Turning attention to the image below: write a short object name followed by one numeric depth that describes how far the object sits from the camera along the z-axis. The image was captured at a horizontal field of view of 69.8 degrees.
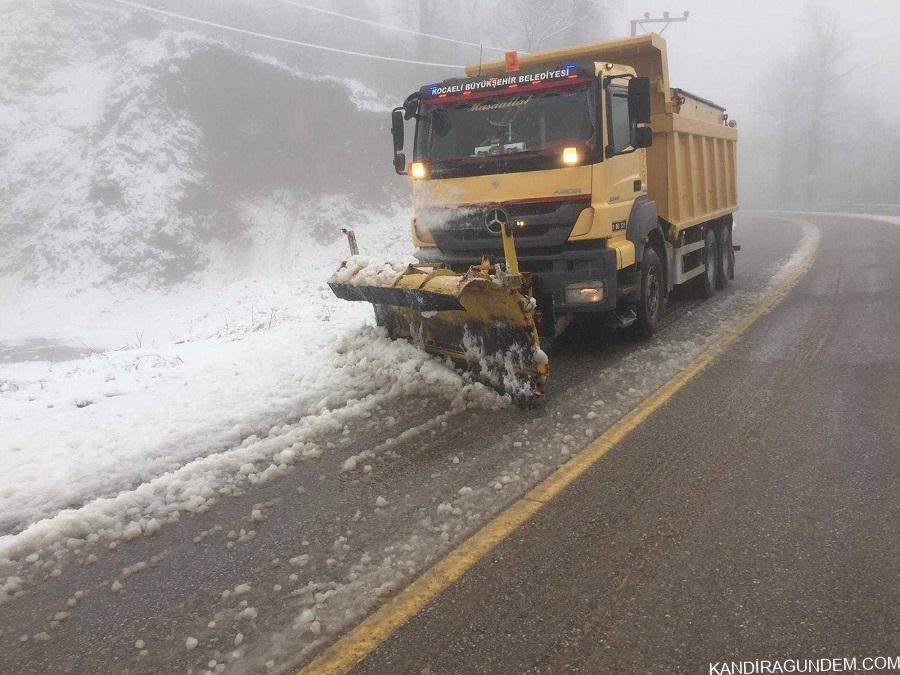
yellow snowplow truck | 5.53
